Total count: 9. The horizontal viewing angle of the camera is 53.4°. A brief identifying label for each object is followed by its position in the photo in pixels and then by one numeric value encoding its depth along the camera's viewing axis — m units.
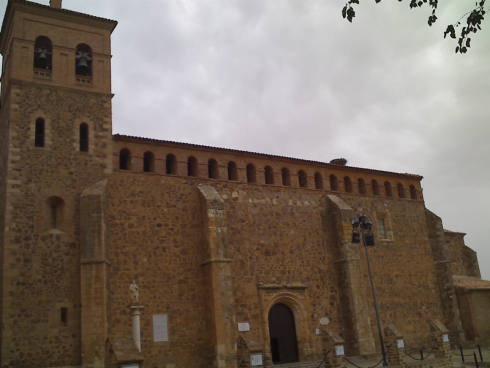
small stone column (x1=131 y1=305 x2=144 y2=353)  17.83
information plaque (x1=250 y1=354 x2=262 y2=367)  17.91
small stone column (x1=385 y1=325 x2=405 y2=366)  19.83
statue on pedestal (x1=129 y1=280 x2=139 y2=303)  18.41
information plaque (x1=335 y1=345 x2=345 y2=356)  18.66
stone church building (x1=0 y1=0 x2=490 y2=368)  16.98
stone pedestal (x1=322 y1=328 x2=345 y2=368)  18.56
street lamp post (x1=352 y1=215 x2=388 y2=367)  19.42
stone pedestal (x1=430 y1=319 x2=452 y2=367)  20.98
